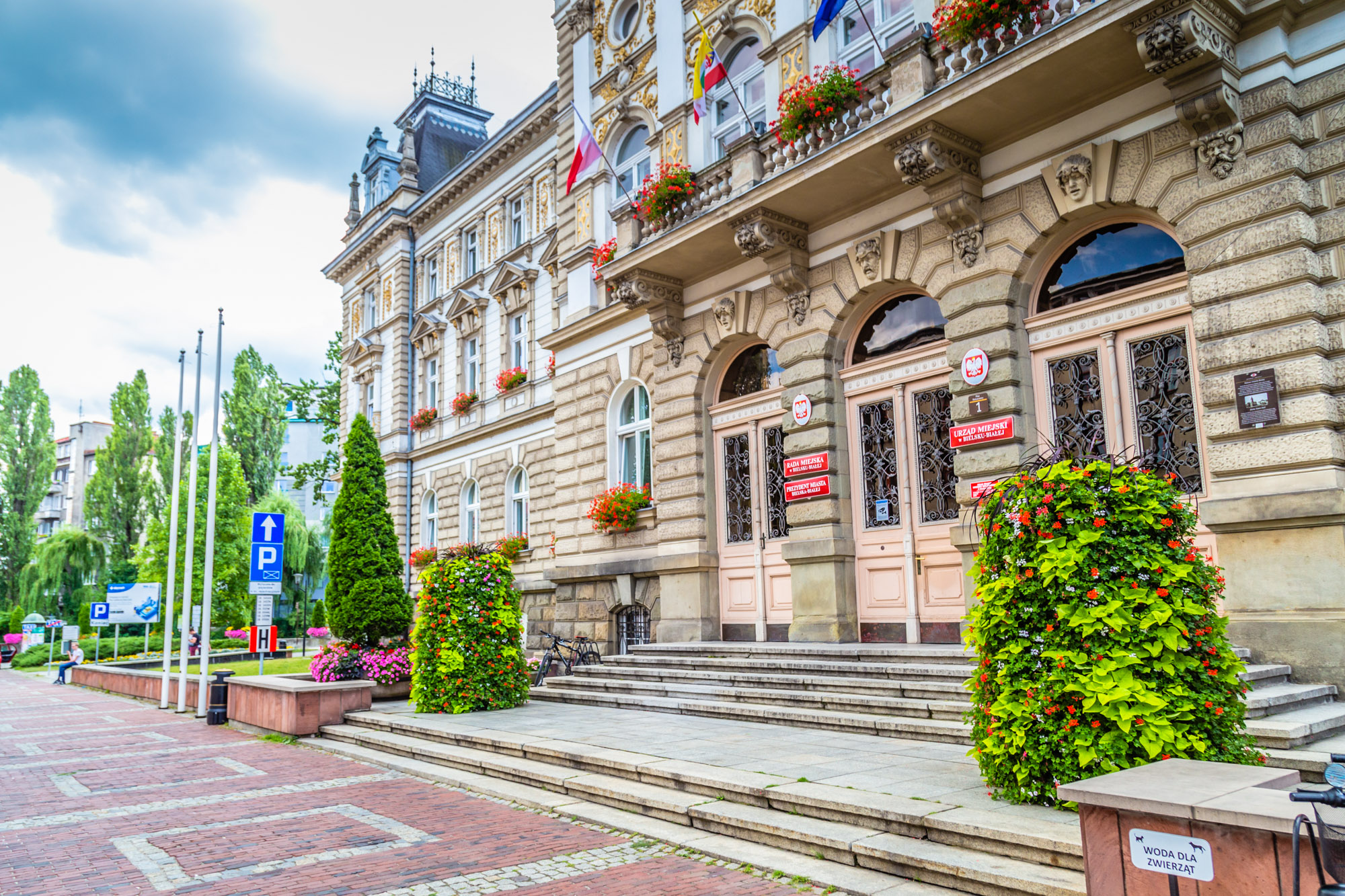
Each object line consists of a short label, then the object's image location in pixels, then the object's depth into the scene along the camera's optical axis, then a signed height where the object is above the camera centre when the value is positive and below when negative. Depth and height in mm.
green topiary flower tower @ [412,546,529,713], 13062 -668
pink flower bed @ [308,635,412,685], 15680 -1152
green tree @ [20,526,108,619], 48406 +1833
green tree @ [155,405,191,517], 46469 +7720
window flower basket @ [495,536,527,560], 23156 +1160
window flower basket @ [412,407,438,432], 29281 +5513
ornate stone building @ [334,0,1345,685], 9125 +3533
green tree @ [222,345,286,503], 48750 +9203
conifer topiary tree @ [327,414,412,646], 16469 +688
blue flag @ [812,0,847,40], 12155 +7357
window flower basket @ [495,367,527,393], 24734 +5643
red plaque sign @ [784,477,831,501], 13469 +1410
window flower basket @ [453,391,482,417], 27047 +5518
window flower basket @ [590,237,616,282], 18359 +6568
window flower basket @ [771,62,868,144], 12805 +6643
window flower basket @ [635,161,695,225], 15375 +6518
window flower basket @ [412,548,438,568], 27219 +1136
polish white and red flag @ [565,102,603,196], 16641 +7735
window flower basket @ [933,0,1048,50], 10734 +6508
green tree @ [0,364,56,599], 54031 +8540
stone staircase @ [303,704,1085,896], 5285 -1606
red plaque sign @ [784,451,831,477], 13516 +1765
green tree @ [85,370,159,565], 52688 +6762
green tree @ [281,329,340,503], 43094 +9097
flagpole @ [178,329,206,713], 17688 +854
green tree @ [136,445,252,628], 39344 +2076
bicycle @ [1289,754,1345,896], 3018 -858
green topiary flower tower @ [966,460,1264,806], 5500 -359
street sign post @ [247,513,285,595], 17219 +848
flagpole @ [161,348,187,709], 19000 +1177
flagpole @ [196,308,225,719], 16531 +357
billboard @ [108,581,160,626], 29172 +68
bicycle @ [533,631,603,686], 16359 -1116
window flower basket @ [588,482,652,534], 17438 +1565
